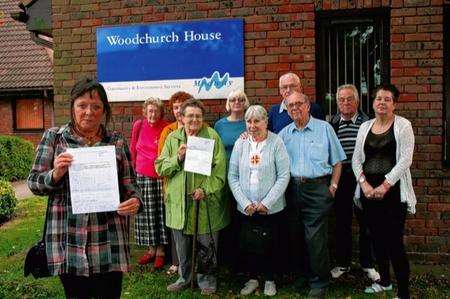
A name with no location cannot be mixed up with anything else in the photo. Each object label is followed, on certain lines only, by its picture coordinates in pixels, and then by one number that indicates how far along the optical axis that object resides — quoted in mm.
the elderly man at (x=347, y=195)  5070
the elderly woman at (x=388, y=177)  4426
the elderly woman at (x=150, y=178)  5629
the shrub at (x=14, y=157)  14406
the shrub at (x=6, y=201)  9211
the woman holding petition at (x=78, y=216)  2824
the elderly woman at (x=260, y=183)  4652
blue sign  5934
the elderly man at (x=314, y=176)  4680
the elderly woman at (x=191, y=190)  4840
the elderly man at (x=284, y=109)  5023
